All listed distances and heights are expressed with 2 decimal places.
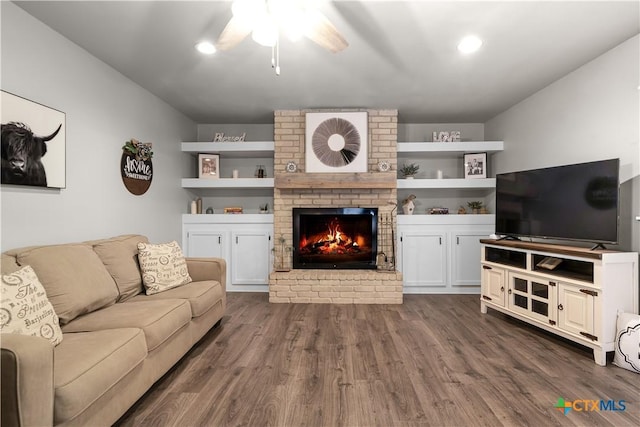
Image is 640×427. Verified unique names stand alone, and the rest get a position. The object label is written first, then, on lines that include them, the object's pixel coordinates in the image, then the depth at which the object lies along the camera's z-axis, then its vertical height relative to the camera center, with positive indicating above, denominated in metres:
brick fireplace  4.07 +0.37
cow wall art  2.00 +0.47
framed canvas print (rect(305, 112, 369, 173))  4.11 +0.92
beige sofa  1.15 -0.66
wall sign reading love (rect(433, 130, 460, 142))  4.53 +1.10
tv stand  2.30 -0.63
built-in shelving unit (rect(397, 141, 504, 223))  4.65 +0.49
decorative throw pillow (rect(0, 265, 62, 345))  1.44 -0.47
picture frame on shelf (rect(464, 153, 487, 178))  4.46 +0.66
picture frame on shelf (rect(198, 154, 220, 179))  4.59 +0.67
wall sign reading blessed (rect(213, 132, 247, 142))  4.59 +1.08
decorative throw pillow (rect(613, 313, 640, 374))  2.16 -0.90
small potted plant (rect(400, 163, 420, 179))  4.53 +0.60
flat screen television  2.43 +0.09
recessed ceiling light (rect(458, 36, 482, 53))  2.46 +1.35
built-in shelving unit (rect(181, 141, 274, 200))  4.41 +0.87
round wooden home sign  3.21 +0.48
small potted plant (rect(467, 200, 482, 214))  4.53 +0.09
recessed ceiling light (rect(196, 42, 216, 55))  2.54 +1.35
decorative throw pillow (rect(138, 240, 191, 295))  2.60 -0.48
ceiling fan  1.68 +1.06
